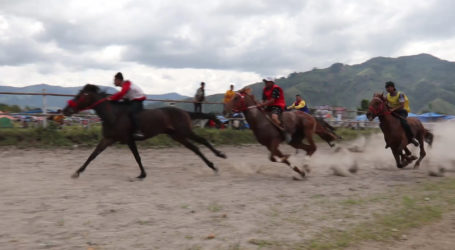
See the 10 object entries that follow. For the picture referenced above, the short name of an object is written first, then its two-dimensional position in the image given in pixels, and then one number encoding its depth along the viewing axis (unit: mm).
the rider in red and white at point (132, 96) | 9188
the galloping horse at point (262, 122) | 9719
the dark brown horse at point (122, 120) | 9008
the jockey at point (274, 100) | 10000
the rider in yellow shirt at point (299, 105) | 14914
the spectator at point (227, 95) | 13488
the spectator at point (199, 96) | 16578
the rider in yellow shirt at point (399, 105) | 11008
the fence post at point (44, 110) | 13281
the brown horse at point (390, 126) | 10562
